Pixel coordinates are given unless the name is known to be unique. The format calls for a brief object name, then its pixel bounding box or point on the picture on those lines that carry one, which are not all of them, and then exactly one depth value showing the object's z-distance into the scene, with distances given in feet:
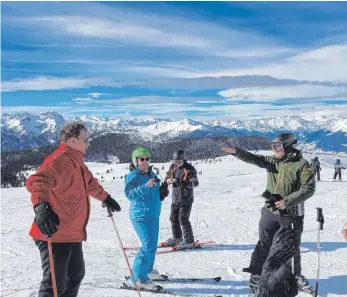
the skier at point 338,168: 76.51
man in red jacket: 11.11
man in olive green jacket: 15.65
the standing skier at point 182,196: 24.54
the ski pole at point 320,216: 16.65
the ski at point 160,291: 17.31
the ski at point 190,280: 19.14
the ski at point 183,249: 24.80
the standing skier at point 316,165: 71.78
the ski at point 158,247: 26.04
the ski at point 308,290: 17.10
